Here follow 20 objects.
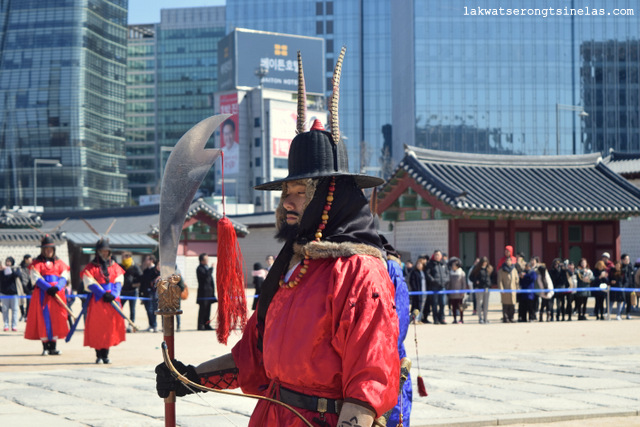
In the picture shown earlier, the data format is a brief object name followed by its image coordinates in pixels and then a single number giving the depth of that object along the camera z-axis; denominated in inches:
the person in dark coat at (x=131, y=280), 746.2
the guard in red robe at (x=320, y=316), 127.4
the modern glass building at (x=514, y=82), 3412.9
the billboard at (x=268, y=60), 3506.4
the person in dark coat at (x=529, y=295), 826.2
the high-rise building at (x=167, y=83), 4840.1
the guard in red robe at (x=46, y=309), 526.9
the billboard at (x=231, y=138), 3341.5
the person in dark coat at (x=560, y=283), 859.4
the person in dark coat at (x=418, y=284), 784.3
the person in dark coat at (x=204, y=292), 741.6
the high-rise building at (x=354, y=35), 4301.2
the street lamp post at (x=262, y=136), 3303.6
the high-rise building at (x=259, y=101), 3329.2
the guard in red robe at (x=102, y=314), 479.5
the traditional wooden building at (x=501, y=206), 1058.1
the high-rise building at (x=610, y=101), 3395.7
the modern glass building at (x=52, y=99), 3599.9
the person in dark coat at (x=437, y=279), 810.8
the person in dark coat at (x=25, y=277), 802.2
